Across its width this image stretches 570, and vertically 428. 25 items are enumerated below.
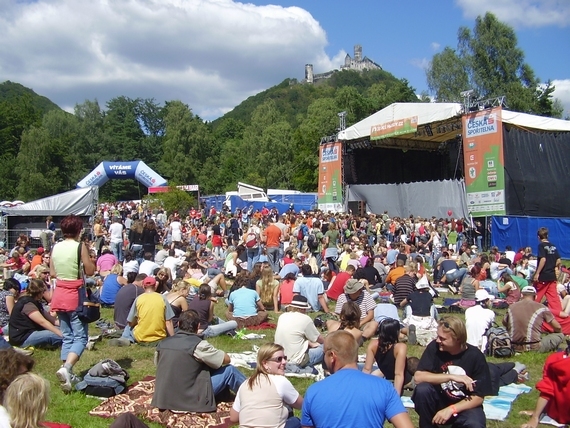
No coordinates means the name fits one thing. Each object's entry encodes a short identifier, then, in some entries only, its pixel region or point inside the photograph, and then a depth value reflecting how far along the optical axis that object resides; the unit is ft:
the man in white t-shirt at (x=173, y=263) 39.58
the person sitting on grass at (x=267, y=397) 11.32
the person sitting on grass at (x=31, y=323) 20.81
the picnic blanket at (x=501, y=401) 15.89
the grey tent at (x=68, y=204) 65.36
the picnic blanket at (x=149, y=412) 14.48
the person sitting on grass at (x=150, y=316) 21.53
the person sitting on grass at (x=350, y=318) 17.40
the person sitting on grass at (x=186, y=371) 14.83
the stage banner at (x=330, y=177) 88.89
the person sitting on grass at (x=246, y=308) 27.53
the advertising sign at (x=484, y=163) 63.41
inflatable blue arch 115.34
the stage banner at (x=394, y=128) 73.67
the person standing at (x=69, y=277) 16.31
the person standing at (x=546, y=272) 27.44
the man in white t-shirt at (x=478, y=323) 21.40
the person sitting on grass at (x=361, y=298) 23.65
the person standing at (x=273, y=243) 45.68
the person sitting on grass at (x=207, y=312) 24.57
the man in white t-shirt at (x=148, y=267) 35.24
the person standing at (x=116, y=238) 47.55
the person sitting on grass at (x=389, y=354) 14.93
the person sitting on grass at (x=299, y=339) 19.49
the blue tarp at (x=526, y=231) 59.47
